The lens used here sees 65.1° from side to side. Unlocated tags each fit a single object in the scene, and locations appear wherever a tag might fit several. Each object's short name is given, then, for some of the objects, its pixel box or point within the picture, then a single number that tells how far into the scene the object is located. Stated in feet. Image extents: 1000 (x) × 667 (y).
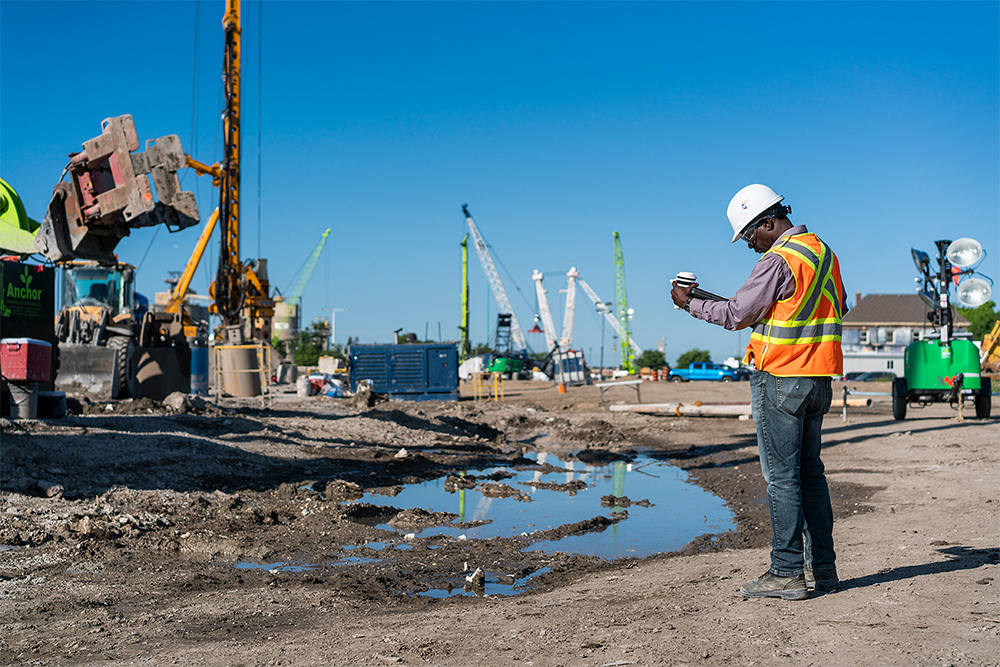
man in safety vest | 12.51
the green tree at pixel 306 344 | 251.19
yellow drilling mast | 107.24
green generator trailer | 45.98
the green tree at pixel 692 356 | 311.23
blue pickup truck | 175.32
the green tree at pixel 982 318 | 227.61
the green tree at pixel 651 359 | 310.45
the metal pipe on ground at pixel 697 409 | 61.87
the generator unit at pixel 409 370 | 100.22
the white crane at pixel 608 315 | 362.94
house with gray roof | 247.91
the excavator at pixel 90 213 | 33.35
